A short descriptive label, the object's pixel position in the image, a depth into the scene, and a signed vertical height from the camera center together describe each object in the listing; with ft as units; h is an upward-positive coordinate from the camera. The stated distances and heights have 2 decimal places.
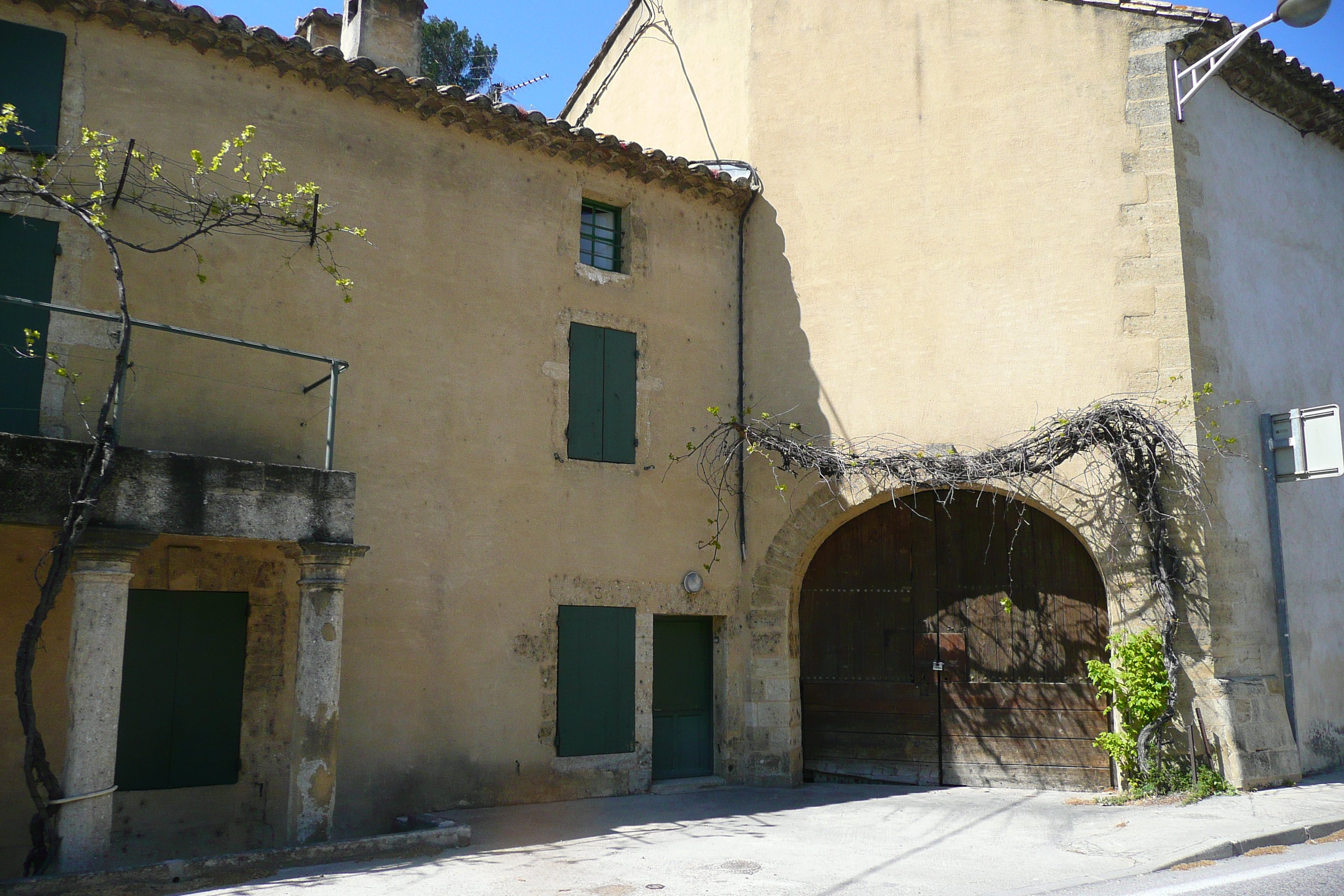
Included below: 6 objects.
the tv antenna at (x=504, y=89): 46.88 +24.82
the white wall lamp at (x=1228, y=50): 26.35 +14.88
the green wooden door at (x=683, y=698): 33.35 -2.61
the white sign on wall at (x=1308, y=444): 28.71 +4.60
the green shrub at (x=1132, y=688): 27.99 -1.92
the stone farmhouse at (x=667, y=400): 25.29 +5.95
